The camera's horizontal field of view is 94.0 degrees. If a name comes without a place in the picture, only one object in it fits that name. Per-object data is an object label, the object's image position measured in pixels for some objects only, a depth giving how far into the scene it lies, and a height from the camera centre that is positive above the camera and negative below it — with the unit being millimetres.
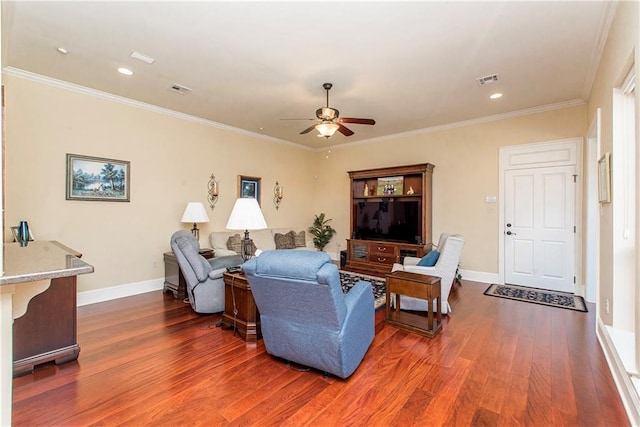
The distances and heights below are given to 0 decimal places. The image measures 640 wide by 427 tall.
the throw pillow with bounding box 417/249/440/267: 3746 -547
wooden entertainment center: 5621 +8
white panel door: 4527 -162
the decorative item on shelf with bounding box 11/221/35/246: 3154 -219
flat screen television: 5758 -77
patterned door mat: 3984 -1149
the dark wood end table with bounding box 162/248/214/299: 4320 -913
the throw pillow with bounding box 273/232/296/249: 6113 -519
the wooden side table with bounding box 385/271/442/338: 3055 -855
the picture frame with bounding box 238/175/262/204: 5879 +593
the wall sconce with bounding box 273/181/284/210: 6605 +481
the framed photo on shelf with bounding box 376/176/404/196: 6000 +626
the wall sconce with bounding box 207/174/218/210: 5395 +441
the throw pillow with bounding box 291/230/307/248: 6410 -508
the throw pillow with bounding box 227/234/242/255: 5195 -499
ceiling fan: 3625 +1177
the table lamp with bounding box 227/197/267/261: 2994 -14
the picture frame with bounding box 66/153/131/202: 3922 +499
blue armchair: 2098 -717
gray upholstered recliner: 3463 -712
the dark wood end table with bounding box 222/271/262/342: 3000 -979
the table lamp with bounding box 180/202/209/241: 4672 +21
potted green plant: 7223 -389
